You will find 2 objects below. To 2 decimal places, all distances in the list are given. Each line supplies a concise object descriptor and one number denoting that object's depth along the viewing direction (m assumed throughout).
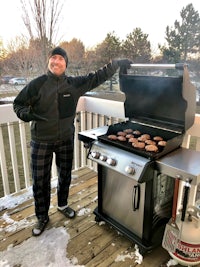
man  1.56
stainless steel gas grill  1.35
